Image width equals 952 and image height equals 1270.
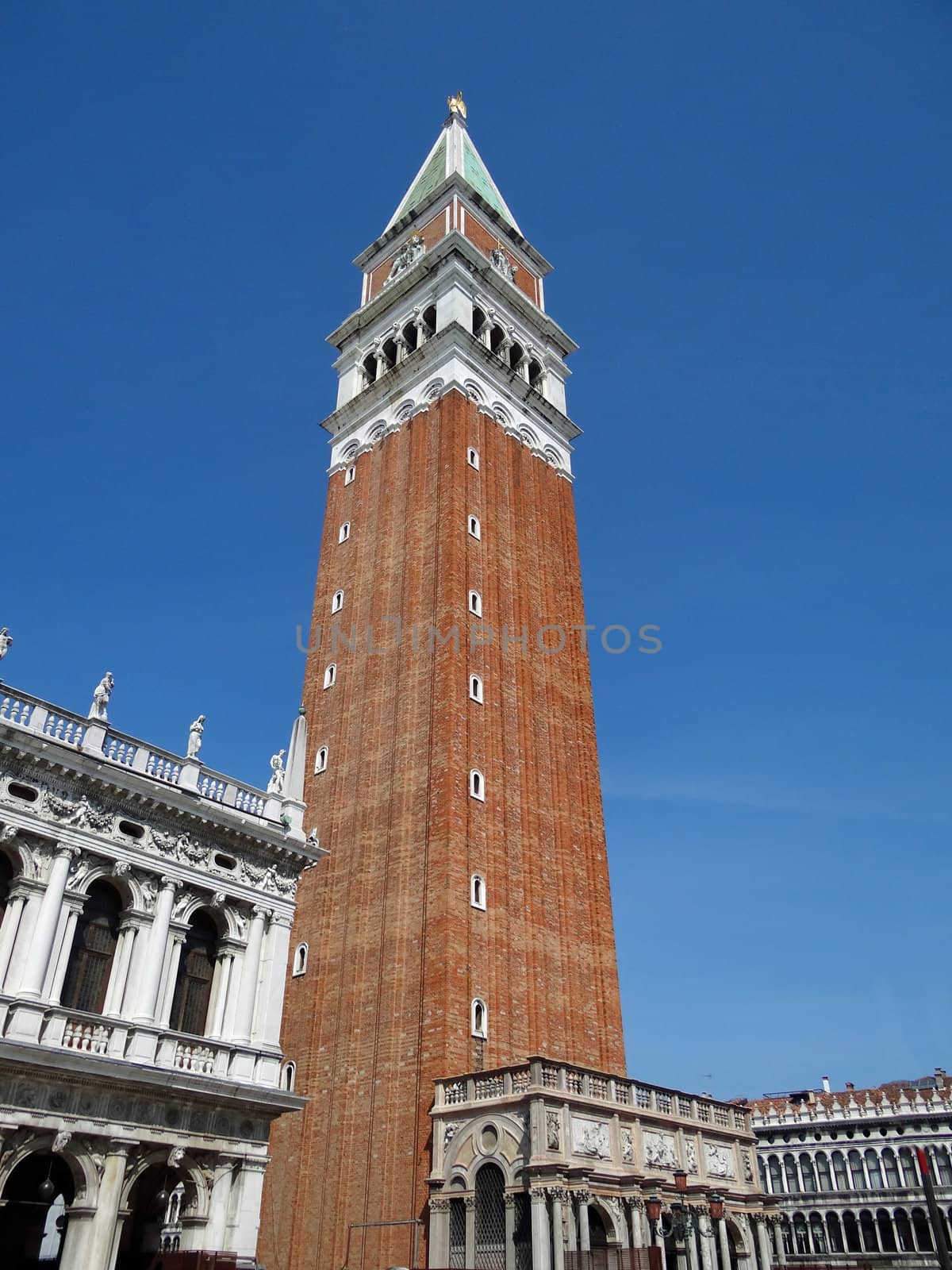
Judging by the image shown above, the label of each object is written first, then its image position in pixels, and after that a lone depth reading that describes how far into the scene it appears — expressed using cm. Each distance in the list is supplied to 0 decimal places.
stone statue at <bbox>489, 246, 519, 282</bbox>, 5941
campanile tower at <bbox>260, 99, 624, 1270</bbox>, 3481
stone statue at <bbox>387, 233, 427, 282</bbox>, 5950
